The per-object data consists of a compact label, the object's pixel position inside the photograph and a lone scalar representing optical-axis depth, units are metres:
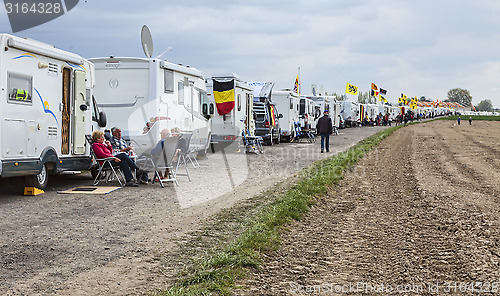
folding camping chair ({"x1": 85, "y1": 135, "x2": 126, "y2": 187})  10.23
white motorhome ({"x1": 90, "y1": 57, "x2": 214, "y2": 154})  12.23
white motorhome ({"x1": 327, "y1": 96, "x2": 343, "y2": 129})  38.12
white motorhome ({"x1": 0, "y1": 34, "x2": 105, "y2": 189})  8.26
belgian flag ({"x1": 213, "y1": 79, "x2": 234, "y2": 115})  18.06
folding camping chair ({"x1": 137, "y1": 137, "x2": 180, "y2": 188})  10.38
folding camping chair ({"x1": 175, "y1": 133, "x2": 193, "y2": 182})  11.35
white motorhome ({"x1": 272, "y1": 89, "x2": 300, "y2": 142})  25.53
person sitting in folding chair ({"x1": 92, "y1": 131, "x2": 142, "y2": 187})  10.23
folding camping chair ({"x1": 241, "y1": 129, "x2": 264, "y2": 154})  18.85
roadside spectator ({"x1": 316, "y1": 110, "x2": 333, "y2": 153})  19.23
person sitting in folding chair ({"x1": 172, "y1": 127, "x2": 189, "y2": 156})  11.41
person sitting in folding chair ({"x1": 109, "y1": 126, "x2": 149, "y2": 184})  10.76
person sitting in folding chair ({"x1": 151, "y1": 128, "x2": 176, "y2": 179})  10.40
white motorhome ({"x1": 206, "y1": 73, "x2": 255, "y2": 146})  18.30
